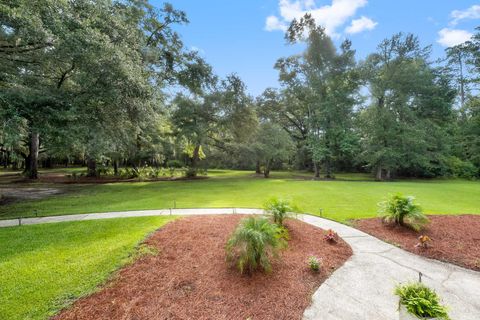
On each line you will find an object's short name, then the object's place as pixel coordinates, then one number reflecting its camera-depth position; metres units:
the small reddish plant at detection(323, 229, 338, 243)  4.40
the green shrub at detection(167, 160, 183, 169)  26.00
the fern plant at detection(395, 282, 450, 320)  2.43
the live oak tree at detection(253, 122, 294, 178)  18.91
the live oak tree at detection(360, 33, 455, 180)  18.81
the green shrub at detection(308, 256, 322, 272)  3.35
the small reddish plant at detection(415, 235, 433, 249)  4.18
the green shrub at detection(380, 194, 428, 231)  5.04
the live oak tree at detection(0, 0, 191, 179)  5.73
